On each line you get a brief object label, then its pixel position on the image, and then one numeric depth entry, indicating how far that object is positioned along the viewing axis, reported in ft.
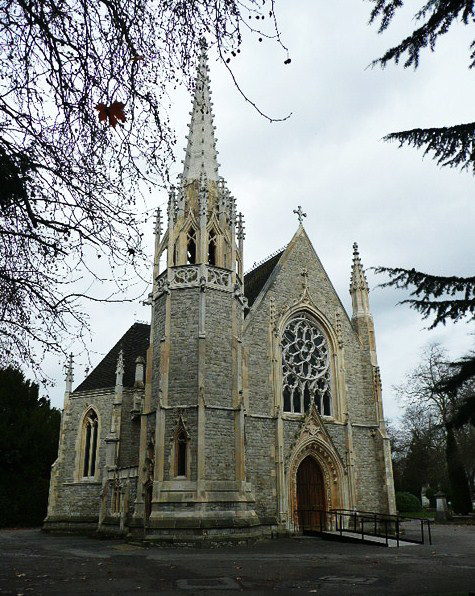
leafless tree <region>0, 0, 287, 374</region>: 15.96
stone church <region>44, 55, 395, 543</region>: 56.29
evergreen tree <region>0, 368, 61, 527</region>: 94.94
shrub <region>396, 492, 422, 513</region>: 112.16
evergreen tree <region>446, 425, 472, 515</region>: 99.04
